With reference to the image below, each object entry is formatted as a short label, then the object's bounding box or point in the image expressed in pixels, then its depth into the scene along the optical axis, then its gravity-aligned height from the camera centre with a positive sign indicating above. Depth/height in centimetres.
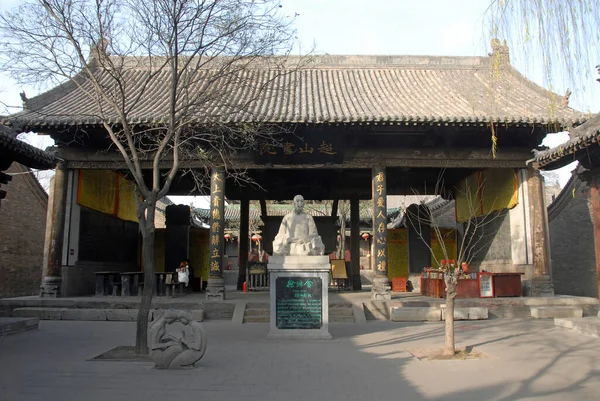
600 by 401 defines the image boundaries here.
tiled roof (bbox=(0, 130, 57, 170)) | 759 +185
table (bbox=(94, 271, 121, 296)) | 1229 -62
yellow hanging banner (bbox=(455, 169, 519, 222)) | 1258 +200
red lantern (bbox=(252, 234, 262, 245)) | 2620 +133
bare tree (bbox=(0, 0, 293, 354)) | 679 +303
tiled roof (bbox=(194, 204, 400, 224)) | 2559 +281
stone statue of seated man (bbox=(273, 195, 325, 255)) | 809 +43
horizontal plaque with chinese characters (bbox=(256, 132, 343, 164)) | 1198 +281
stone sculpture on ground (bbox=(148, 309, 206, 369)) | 551 -96
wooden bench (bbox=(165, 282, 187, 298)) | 1297 -80
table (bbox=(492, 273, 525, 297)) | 1147 -57
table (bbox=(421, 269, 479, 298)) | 1147 -62
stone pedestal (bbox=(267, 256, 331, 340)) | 780 -61
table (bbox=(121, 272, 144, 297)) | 1242 -63
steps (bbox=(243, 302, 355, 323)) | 1027 -115
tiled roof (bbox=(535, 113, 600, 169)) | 772 +204
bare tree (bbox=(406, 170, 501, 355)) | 1371 +125
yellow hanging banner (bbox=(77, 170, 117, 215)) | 1252 +198
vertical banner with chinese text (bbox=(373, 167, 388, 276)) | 1155 +104
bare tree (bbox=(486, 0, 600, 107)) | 380 +195
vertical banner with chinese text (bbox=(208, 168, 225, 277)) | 1145 +100
